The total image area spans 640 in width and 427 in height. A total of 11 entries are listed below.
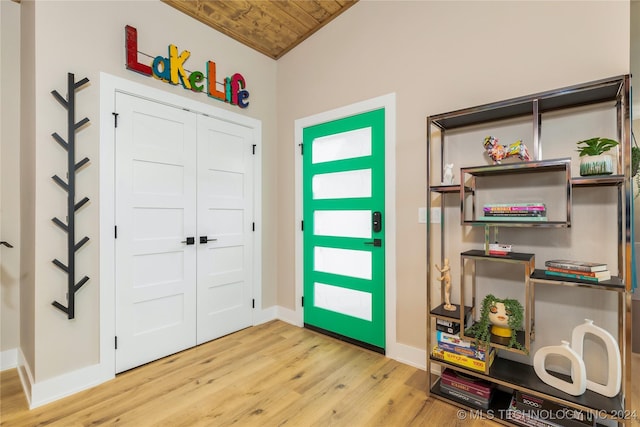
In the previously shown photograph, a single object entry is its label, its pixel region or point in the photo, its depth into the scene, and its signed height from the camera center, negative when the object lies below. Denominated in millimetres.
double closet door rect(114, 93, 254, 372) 2318 -152
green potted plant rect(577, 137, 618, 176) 1507 +281
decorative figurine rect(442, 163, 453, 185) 2062 +247
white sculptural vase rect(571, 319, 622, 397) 1487 -724
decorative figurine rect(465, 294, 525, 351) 1760 -650
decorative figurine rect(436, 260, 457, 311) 2074 -498
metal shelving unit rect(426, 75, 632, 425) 1445 -8
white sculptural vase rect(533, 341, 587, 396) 1540 -850
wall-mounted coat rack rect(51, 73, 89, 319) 2002 +144
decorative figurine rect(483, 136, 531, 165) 1763 +373
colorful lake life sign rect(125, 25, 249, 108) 2320 +1209
